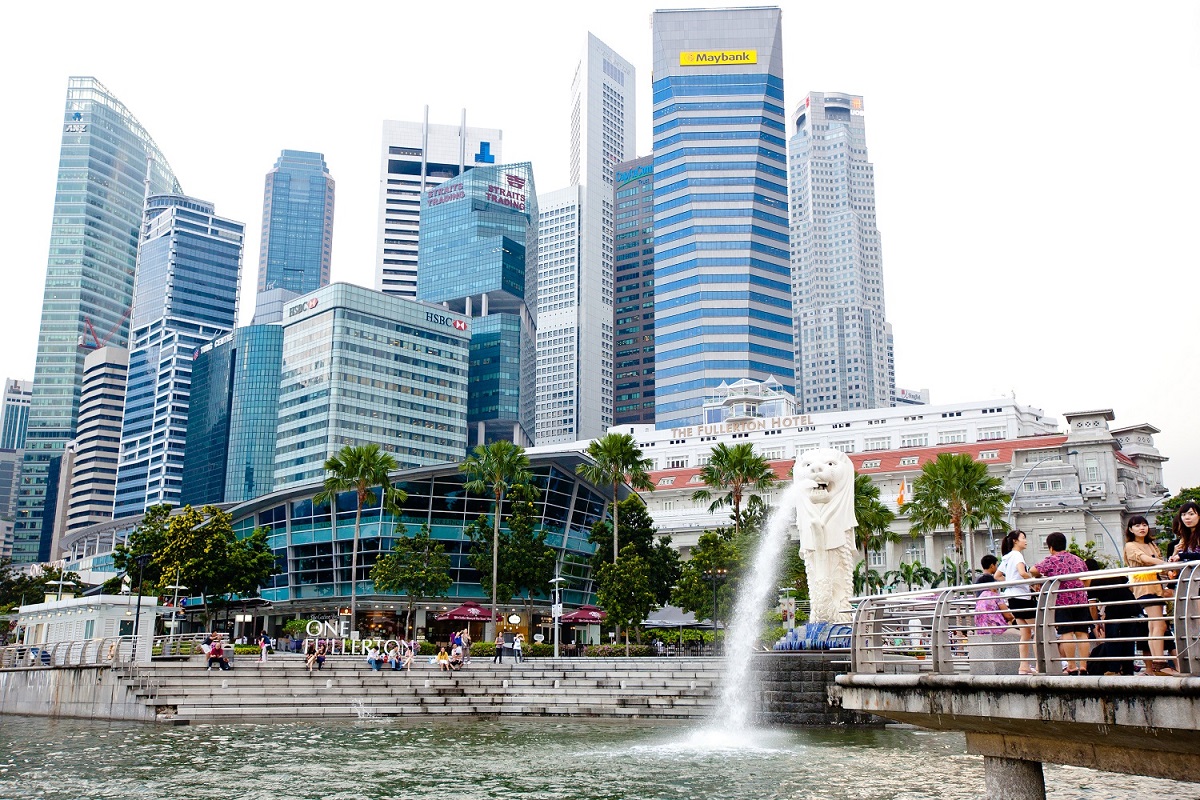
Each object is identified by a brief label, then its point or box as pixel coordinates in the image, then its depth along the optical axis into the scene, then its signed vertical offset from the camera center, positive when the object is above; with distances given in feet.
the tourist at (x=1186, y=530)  39.01 +3.28
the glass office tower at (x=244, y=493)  650.84 +74.17
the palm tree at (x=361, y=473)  231.30 +30.72
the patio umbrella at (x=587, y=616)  228.43 -0.07
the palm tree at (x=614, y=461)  229.25 +33.52
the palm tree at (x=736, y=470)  222.69 +30.73
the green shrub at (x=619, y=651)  185.78 -6.16
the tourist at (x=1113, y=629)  36.29 -0.37
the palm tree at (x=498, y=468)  232.12 +32.14
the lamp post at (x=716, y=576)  191.21 +7.39
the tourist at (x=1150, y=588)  33.04 +1.05
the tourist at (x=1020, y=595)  37.40 +0.79
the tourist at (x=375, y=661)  143.23 -6.17
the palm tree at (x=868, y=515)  219.61 +21.58
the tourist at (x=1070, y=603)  36.45 +0.51
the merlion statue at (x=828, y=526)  117.60 +10.00
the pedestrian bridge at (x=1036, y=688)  32.01 -2.38
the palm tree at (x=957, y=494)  207.51 +24.36
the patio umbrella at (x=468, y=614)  237.86 +0.29
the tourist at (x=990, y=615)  38.93 +0.10
